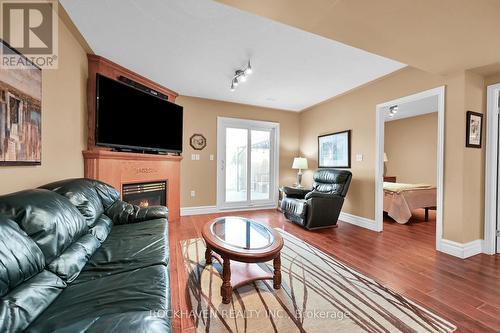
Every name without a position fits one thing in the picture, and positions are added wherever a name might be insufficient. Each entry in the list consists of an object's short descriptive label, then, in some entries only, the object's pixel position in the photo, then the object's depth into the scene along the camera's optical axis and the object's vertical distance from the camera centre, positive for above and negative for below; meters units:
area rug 1.35 -1.02
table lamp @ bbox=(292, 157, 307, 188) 4.66 +0.02
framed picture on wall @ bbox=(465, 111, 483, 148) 2.39 +0.43
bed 3.71 -0.62
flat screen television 2.47 +0.60
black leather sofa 0.77 -0.57
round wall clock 4.24 +0.45
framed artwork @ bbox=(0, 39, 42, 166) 1.30 +0.31
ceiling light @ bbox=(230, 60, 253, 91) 2.67 +1.20
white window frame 4.50 +0.07
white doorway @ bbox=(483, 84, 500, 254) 2.45 -0.11
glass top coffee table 1.54 -0.65
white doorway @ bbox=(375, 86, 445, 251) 2.55 +0.16
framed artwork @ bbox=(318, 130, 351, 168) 3.89 +0.30
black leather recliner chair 3.29 -0.62
